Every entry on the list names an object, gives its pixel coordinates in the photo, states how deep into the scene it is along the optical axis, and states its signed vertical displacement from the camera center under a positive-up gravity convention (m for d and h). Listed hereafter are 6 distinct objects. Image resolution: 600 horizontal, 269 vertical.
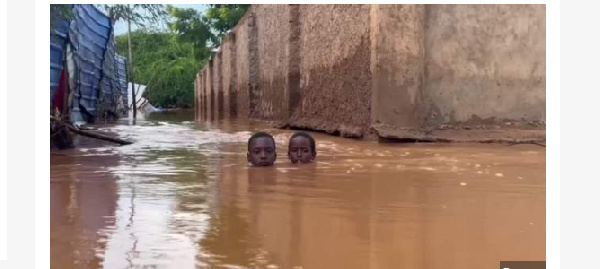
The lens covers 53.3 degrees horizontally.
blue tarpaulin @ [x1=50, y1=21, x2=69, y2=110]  6.78 +0.85
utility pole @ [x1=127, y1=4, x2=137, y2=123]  18.39 +1.56
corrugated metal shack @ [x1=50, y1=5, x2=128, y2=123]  6.93 +0.94
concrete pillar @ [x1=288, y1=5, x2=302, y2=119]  9.49 +1.04
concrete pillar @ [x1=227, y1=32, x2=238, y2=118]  17.70 +1.48
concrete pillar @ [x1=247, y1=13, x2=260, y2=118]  13.92 +1.42
